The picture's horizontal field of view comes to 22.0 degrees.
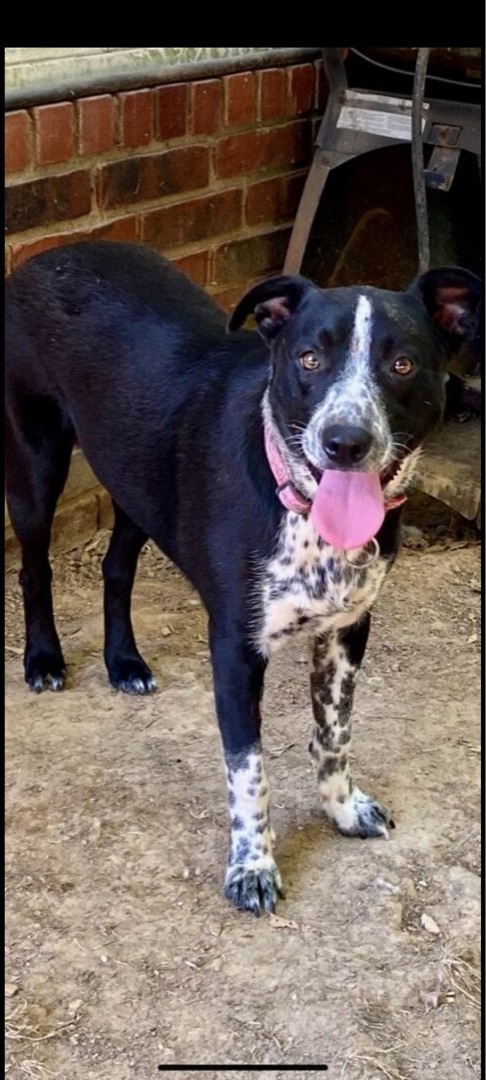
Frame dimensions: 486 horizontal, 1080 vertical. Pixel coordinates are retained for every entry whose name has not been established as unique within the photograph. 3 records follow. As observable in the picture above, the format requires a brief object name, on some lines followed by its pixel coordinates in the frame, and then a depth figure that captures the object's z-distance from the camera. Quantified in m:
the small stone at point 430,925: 2.36
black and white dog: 2.08
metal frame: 3.63
